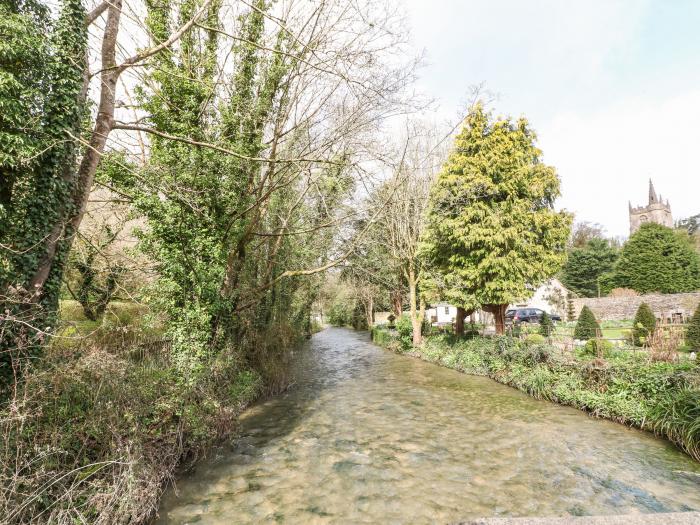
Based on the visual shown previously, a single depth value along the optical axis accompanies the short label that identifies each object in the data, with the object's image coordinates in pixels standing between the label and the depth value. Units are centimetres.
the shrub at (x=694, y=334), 1394
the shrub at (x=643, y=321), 1817
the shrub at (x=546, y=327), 1979
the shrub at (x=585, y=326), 1964
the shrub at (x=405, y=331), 2342
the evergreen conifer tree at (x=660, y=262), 3719
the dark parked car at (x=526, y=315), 3055
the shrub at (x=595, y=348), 1231
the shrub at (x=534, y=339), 1486
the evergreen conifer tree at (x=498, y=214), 1594
